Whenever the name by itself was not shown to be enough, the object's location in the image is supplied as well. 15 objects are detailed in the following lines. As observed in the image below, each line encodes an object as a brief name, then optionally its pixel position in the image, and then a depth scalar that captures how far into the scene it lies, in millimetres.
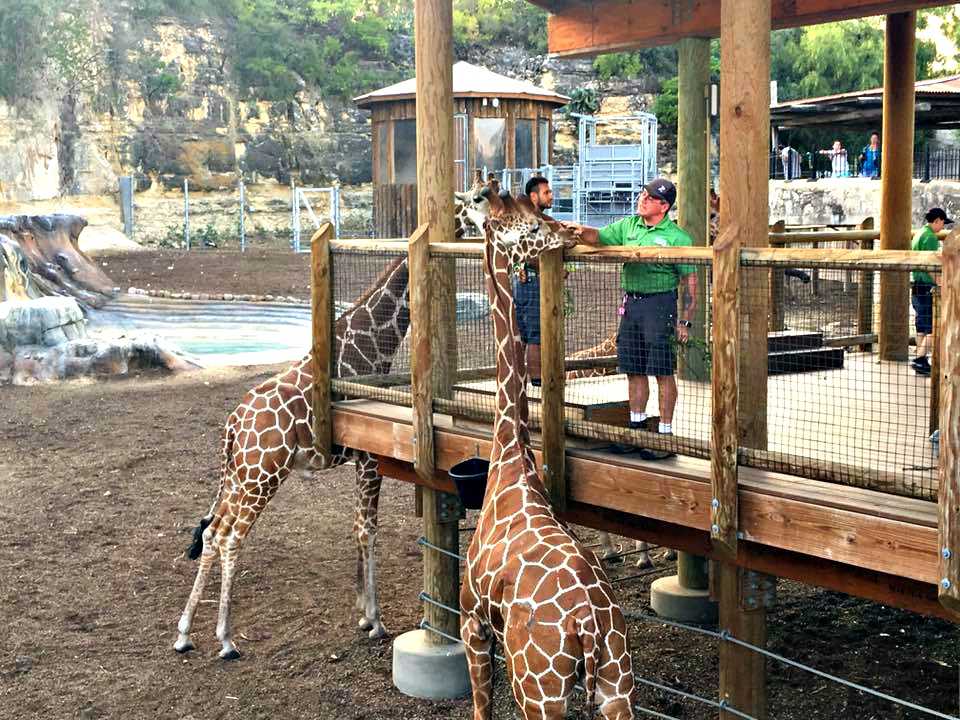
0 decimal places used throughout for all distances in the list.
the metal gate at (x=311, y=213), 27448
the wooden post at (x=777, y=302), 7973
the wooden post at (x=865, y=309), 8332
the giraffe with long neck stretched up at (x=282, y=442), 7121
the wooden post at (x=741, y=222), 4531
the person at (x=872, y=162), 23719
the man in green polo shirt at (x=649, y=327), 5137
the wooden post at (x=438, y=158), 6117
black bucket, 5387
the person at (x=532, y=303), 7312
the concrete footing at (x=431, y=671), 6570
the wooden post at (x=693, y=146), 7406
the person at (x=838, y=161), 25844
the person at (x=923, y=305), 7715
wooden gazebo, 24078
